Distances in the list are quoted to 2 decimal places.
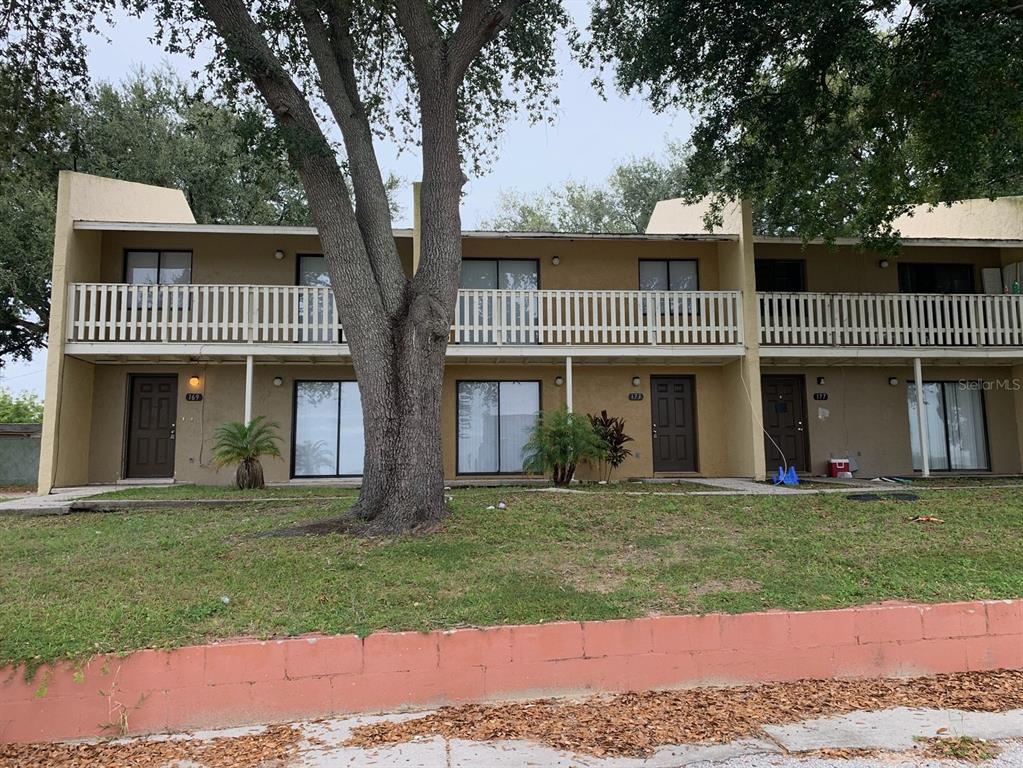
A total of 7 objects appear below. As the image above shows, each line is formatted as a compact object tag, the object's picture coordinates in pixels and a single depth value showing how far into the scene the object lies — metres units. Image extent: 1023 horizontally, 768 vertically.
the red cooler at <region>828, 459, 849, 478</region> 13.38
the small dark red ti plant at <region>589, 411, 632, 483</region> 12.43
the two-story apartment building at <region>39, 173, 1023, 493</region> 12.25
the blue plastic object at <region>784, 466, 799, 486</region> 11.64
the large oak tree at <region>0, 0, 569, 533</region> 6.74
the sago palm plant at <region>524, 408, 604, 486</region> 11.21
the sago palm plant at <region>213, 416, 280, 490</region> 11.00
